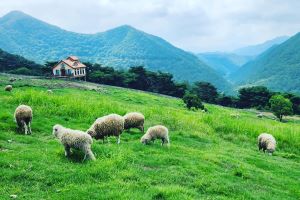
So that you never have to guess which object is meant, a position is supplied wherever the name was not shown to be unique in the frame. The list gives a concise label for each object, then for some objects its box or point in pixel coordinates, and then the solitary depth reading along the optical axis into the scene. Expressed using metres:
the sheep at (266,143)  23.77
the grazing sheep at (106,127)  18.41
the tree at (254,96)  100.06
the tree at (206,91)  105.89
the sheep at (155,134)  18.80
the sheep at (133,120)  22.28
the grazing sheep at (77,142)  14.29
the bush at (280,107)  75.50
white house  87.84
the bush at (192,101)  63.06
